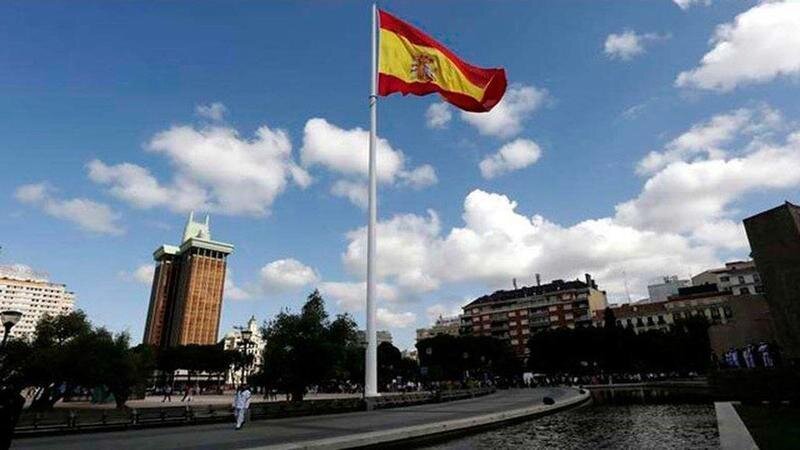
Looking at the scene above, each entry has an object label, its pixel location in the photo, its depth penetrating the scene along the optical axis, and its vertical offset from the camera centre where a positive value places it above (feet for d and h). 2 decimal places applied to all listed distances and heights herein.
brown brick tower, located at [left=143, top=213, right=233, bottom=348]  562.25 +125.13
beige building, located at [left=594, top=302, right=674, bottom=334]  361.30 +53.94
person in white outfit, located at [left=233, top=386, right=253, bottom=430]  61.31 +0.51
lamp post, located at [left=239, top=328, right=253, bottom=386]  99.35 +13.11
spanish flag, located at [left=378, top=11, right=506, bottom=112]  83.87 +52.14
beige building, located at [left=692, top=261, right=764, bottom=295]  339.77 +73.47
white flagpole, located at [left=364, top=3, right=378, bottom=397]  81.82 +21.31
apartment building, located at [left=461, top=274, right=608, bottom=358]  394.73 +68.11
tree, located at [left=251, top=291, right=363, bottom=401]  112.47 +11.12
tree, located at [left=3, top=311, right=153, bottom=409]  128.98 +12.62
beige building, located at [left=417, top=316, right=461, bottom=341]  604.90 +83.56
